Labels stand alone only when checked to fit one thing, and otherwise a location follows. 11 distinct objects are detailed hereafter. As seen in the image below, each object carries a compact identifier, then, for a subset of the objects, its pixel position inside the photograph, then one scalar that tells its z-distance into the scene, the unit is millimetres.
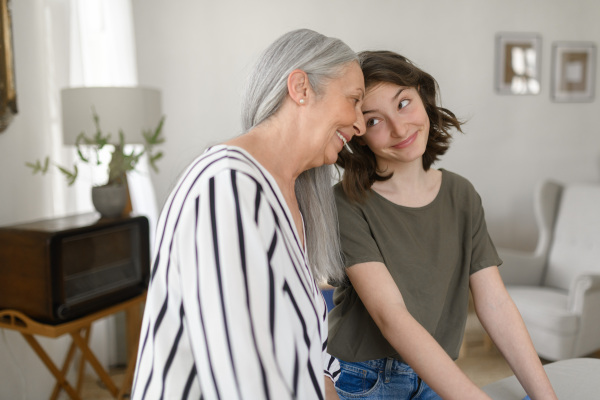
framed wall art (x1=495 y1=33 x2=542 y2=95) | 4461
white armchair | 3021
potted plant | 2504
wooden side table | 2189
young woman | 1254
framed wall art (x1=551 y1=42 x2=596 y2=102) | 4555
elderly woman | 758
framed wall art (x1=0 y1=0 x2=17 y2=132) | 2396
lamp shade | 2531
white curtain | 3018
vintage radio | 2148
